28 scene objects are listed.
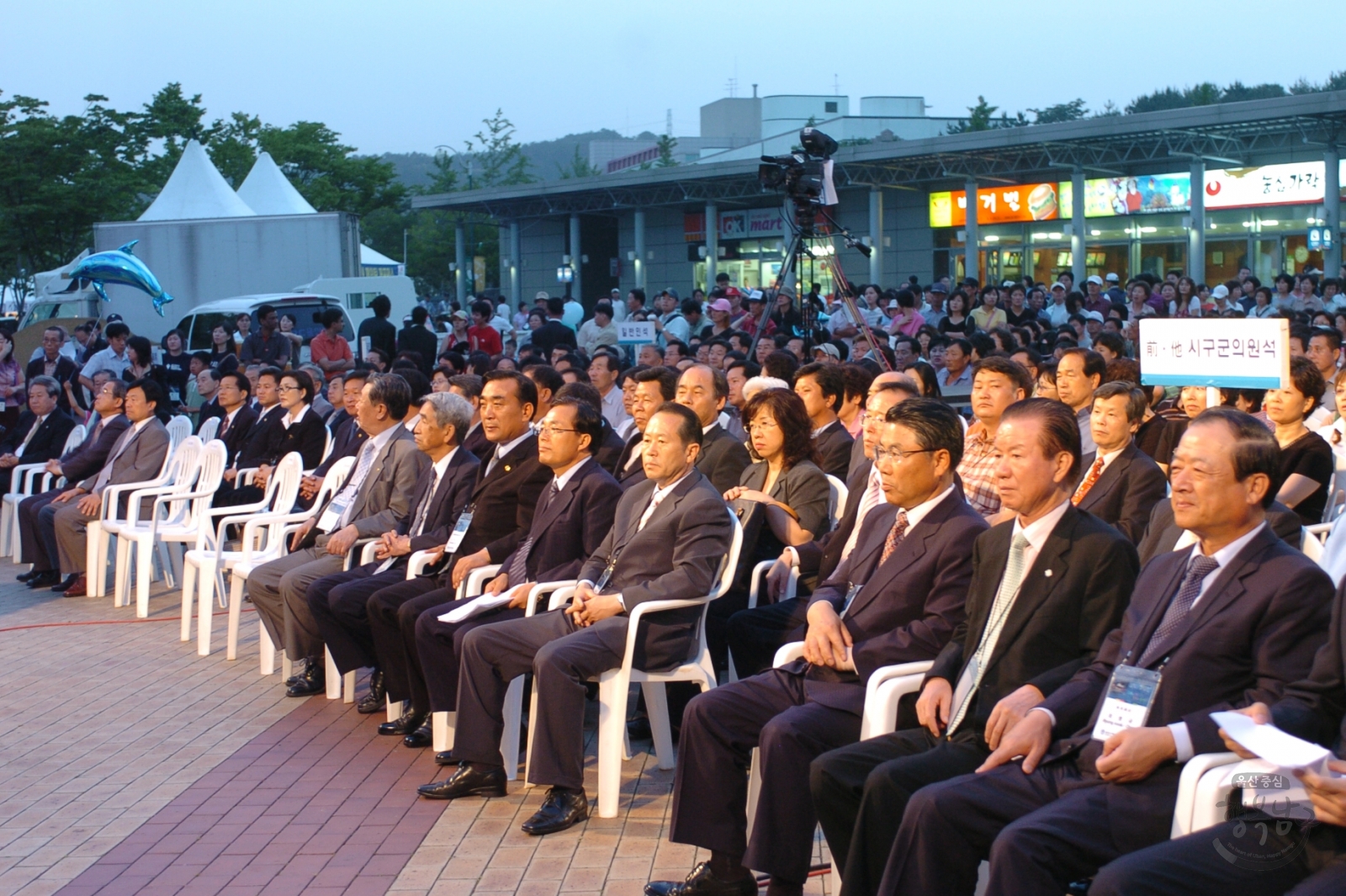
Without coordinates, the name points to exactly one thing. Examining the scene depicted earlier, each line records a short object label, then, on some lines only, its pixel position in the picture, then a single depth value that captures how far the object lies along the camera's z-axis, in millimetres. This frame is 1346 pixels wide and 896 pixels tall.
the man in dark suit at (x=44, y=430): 10977
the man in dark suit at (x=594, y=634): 4816
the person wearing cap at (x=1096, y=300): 16531
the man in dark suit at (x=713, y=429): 6641
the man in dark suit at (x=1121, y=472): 5215
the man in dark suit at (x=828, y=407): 6848
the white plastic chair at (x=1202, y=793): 2996
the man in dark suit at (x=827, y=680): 3879
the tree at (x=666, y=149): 64875
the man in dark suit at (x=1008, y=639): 3504
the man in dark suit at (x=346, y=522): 6734
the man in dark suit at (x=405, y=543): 6312
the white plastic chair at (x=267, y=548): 7398
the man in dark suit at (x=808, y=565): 5176
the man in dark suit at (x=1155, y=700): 3092
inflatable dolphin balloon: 19922
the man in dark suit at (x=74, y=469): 10008
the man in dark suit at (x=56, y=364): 14984
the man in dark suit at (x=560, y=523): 5598
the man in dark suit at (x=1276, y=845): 2816
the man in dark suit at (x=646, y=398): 6938
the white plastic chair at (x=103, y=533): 9289
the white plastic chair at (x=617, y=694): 4902
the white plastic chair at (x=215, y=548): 7551
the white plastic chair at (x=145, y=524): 8852
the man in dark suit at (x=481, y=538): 5934
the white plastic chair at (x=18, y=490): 10680
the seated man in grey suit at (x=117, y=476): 9570
